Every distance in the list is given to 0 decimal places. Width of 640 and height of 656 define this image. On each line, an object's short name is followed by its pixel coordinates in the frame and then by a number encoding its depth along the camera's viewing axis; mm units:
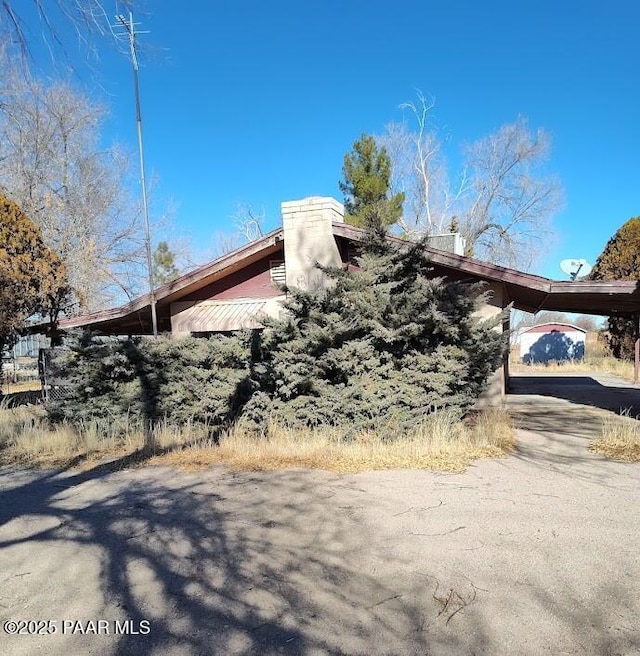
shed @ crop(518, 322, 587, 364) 33469
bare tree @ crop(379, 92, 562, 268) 33250
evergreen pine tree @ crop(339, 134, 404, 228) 25281
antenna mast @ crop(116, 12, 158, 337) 10609
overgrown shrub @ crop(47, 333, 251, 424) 8969
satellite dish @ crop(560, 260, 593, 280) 18891
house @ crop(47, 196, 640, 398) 10031
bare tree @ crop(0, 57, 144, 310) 24203
